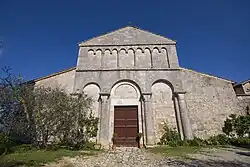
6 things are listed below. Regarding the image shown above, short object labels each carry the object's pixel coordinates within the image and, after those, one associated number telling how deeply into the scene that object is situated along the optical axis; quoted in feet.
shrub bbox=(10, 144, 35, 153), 36.45
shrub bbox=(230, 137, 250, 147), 45.85
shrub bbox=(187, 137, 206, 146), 44.93
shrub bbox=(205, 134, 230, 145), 46.57
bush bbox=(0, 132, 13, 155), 35.77
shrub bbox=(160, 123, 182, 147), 46.60
